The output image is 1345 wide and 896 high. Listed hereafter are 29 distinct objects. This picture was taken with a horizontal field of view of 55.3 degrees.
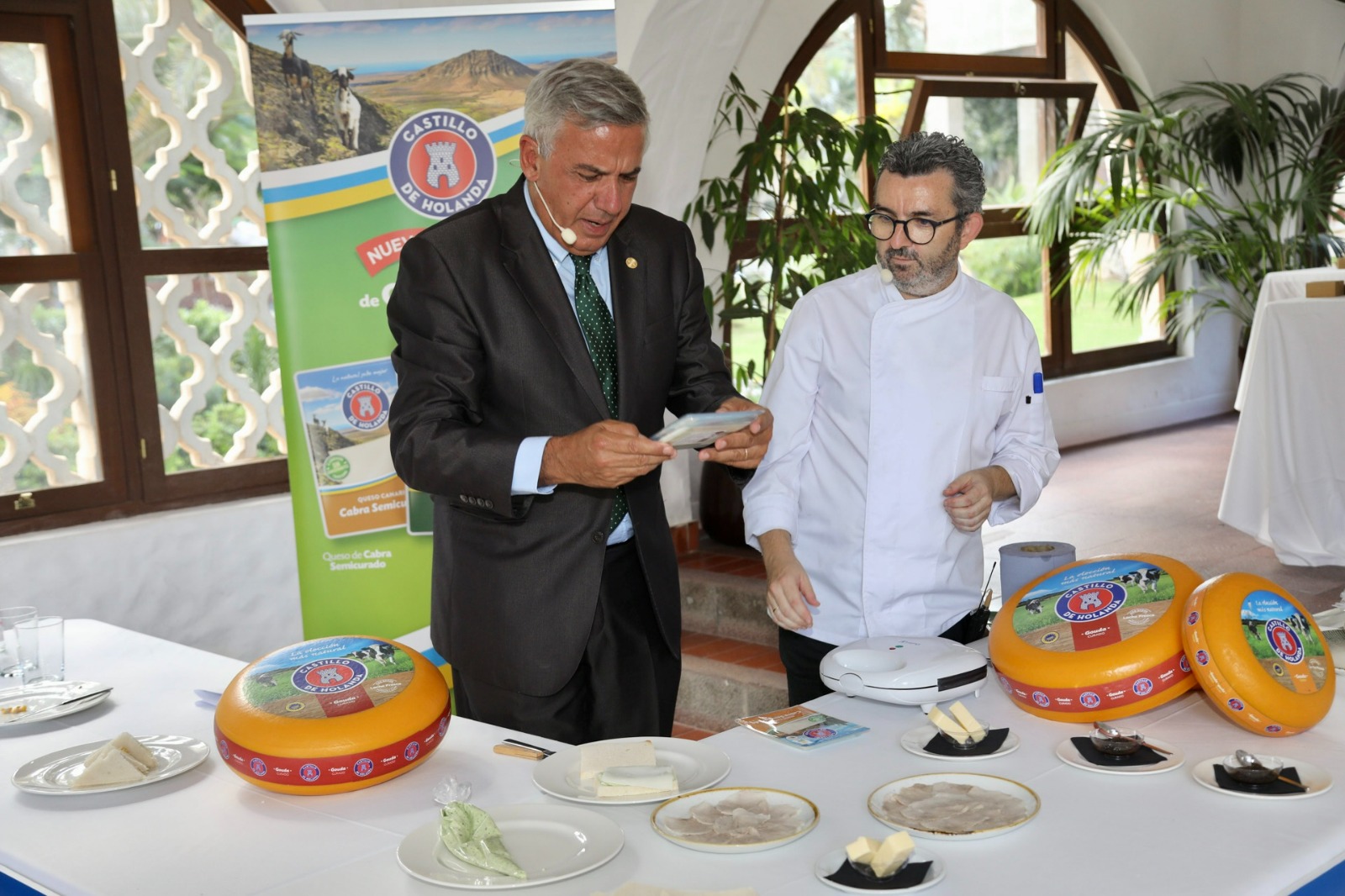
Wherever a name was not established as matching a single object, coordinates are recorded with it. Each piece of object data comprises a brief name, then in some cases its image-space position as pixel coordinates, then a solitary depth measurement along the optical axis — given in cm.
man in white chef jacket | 216
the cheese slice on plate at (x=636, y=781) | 151
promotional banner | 328
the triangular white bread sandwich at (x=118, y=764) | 168
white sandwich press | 180
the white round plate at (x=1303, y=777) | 146
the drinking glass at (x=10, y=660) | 216
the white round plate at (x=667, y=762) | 154
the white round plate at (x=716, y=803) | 134
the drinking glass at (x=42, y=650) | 216
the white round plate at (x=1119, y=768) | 154
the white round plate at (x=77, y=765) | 167
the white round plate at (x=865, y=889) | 124
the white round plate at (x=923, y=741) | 163
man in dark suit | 197
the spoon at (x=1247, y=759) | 152
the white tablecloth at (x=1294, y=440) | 503
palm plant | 787
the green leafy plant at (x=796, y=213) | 503
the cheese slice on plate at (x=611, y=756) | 157
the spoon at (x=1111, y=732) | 160
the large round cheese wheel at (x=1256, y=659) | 163
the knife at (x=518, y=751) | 172
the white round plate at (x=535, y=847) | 131
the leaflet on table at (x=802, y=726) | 171
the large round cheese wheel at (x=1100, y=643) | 171
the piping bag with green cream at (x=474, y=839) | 132
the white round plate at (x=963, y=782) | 135
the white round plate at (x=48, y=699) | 201
